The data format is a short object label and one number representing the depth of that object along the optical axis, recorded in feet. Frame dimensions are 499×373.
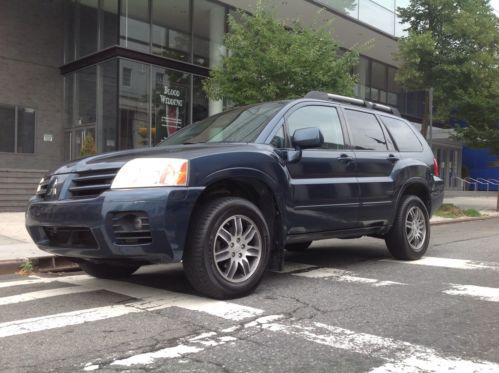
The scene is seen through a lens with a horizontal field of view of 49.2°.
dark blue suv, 14.79
